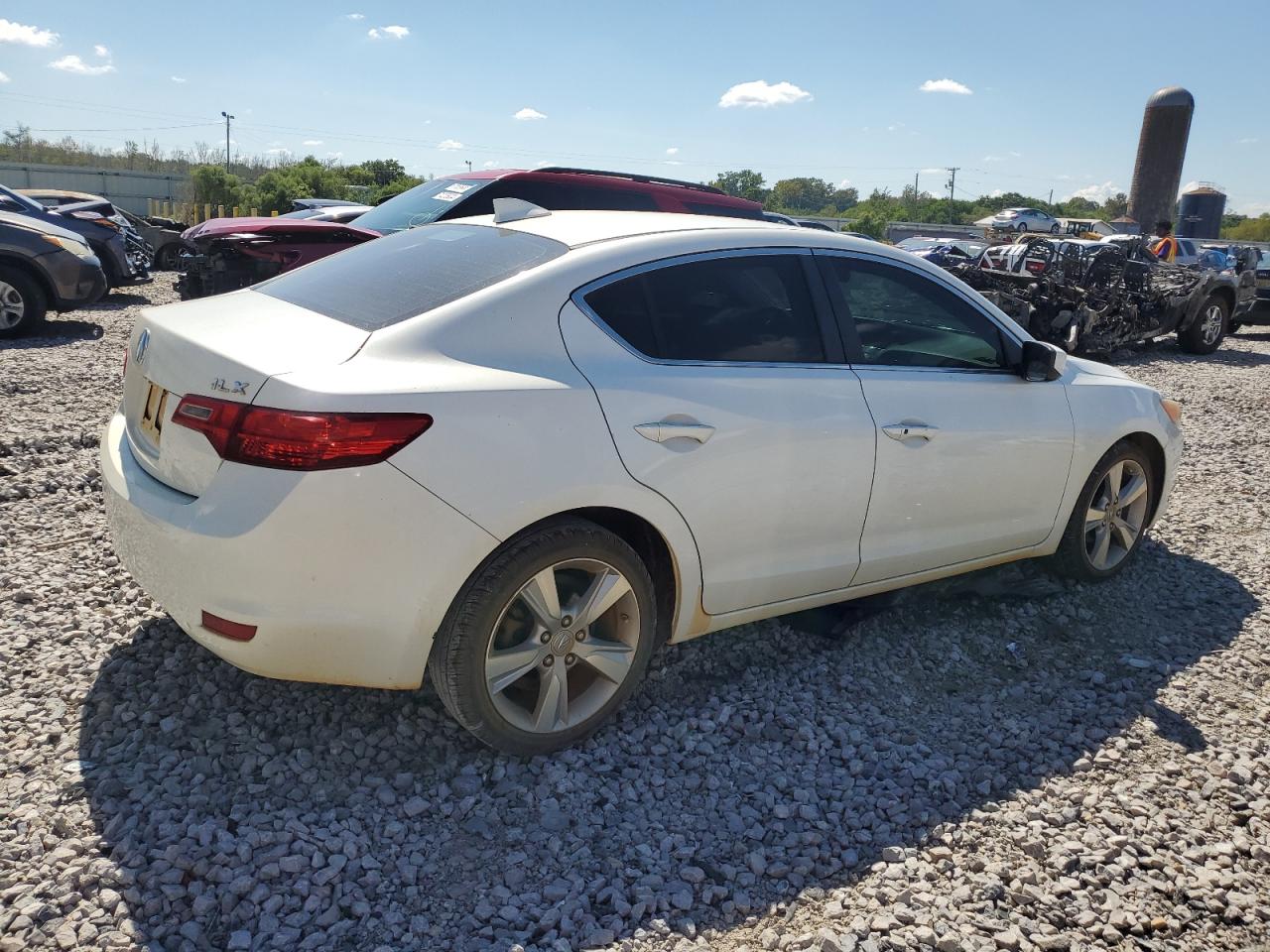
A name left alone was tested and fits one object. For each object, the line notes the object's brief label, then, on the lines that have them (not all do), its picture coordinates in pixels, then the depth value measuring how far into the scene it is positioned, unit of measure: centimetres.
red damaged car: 918
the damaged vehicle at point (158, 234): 1717
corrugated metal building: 4109
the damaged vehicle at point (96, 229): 1265
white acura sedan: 264
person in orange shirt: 1862
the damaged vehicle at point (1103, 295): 1241
